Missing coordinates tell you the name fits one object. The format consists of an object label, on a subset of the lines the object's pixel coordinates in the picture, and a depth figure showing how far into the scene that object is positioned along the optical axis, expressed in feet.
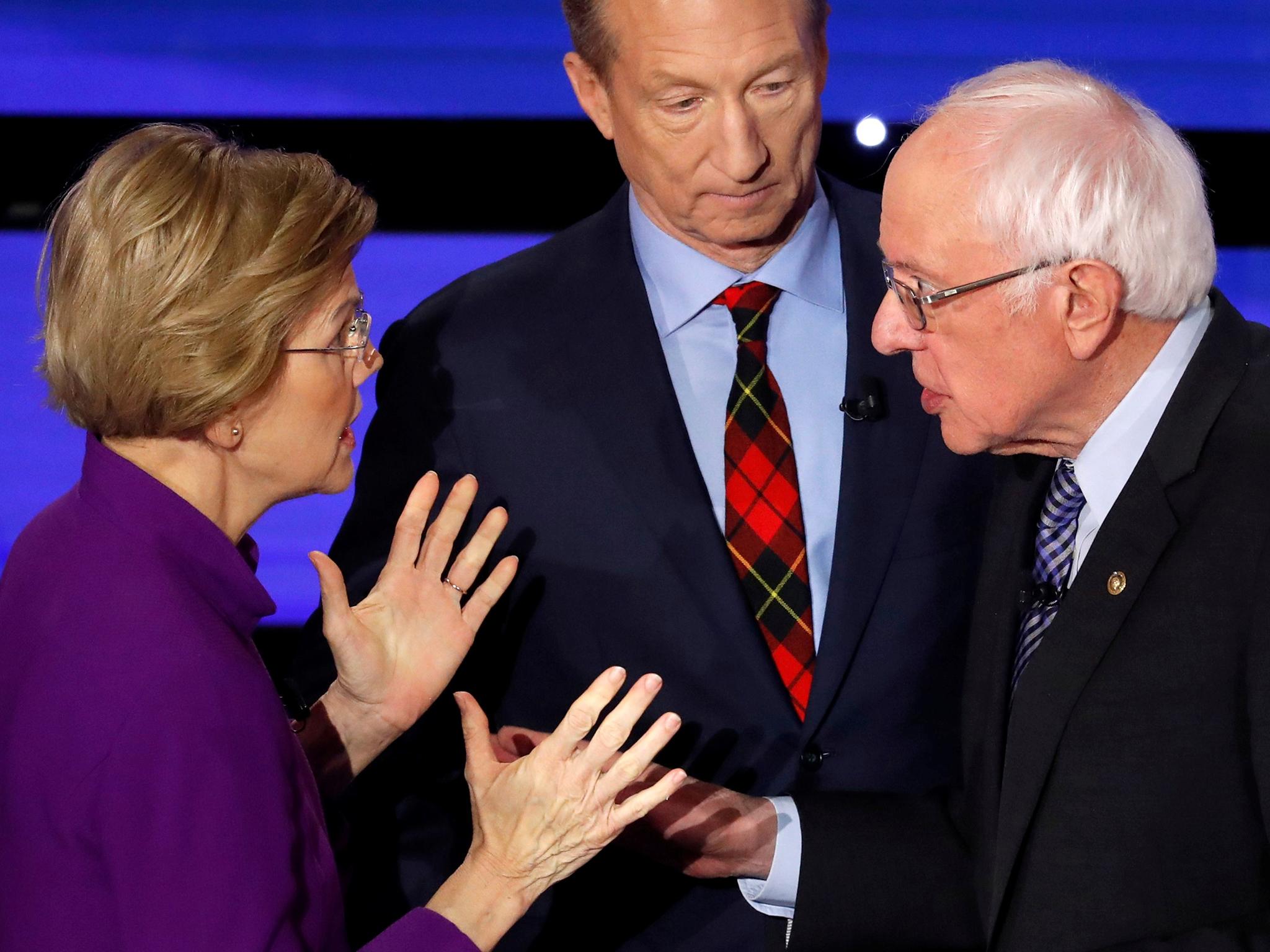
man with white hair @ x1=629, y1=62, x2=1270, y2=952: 16.92
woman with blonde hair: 16.68
